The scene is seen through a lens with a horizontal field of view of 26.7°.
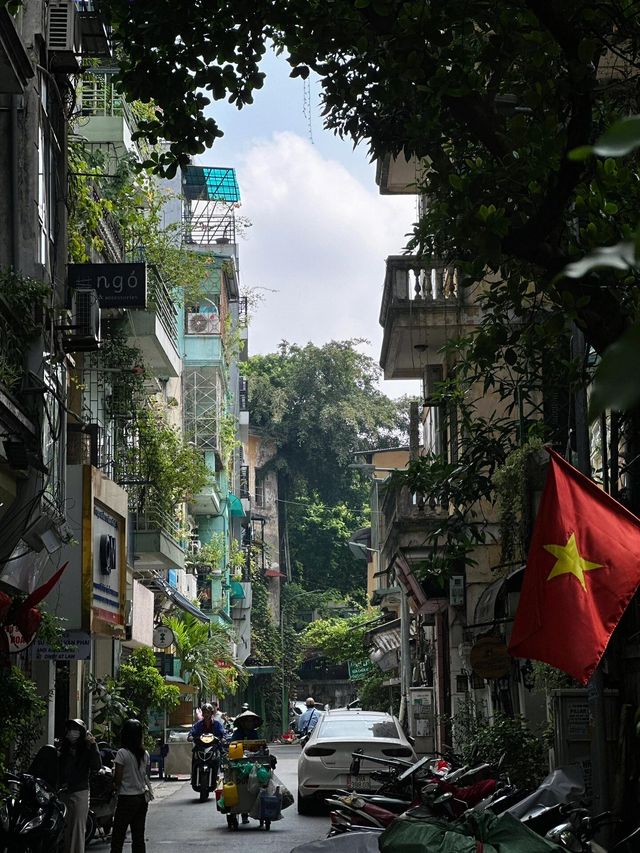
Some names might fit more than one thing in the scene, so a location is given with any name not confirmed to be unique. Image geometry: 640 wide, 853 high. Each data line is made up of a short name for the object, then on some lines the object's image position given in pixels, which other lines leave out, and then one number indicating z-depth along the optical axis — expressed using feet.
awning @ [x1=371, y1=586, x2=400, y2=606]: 124.73
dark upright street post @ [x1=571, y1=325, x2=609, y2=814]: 31.86
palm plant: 126.52
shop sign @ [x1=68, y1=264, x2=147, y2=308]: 58.13
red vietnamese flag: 25.57
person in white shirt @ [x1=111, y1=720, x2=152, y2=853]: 41.81
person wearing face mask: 41.52
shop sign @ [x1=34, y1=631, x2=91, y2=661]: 55.47
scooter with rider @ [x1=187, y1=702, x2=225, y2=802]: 74.84
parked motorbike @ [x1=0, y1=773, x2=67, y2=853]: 35.09
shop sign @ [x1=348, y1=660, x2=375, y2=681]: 196.40
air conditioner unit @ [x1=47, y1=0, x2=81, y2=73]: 52.70
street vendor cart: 57.31
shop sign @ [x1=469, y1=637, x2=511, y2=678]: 58.65
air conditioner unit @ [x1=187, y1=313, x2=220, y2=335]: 165.07
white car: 59.11
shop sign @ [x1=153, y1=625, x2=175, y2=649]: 118.11
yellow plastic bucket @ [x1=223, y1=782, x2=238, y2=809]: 57.52
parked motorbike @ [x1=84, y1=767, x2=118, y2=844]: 50.55
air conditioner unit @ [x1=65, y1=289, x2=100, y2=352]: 54.03
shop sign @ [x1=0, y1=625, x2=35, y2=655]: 42.52
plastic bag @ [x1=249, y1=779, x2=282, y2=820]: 57.36
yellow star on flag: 26.25
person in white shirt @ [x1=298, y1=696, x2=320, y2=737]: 100.79
